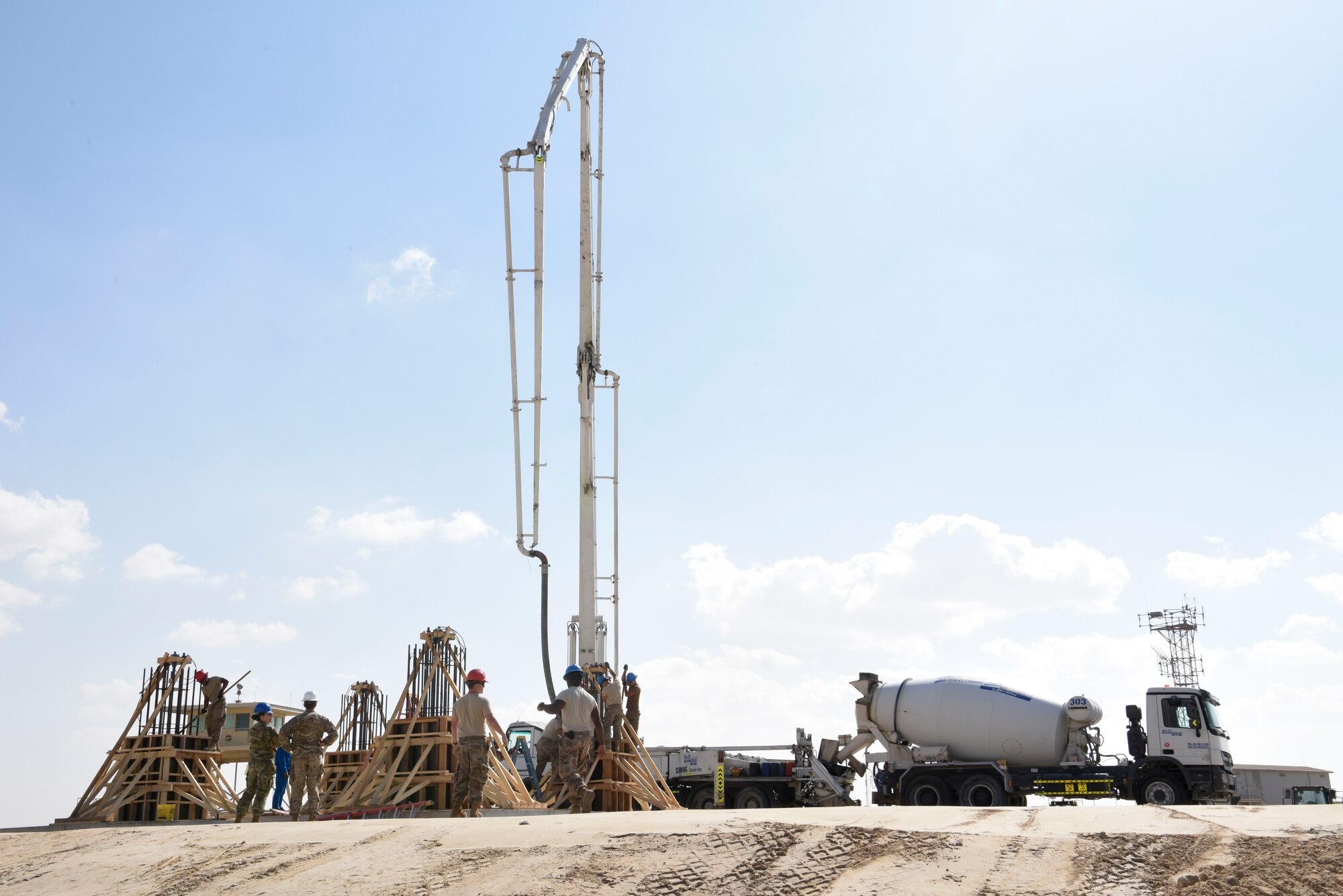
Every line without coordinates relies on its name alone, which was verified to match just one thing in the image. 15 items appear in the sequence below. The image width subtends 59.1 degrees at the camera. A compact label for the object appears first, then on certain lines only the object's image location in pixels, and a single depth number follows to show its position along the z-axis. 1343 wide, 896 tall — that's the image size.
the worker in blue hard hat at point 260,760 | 14.63
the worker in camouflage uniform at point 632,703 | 20.20
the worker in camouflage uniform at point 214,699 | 18.03
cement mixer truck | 23.11
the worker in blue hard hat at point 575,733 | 13.84
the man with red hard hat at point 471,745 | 13.42
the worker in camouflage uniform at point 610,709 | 18.20
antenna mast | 51.41
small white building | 42.06
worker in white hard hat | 14.74
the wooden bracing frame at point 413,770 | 16.67
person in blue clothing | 17.52
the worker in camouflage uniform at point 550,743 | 14.14
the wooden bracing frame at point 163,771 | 17.11
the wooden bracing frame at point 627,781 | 17.45
